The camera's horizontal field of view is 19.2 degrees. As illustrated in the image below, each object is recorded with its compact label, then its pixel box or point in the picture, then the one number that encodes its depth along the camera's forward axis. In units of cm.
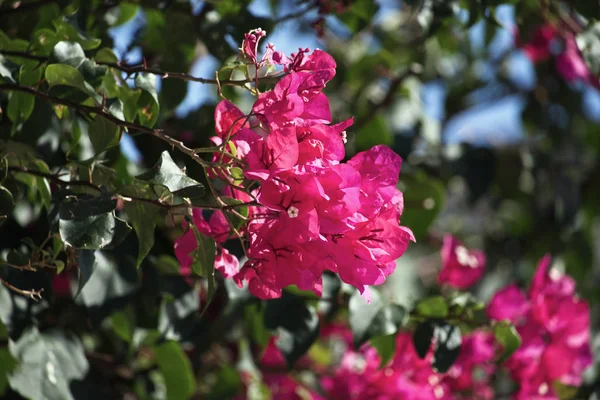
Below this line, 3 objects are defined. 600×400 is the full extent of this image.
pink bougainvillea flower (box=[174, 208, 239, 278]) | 131
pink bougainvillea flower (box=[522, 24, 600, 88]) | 242
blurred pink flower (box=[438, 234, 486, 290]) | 182
